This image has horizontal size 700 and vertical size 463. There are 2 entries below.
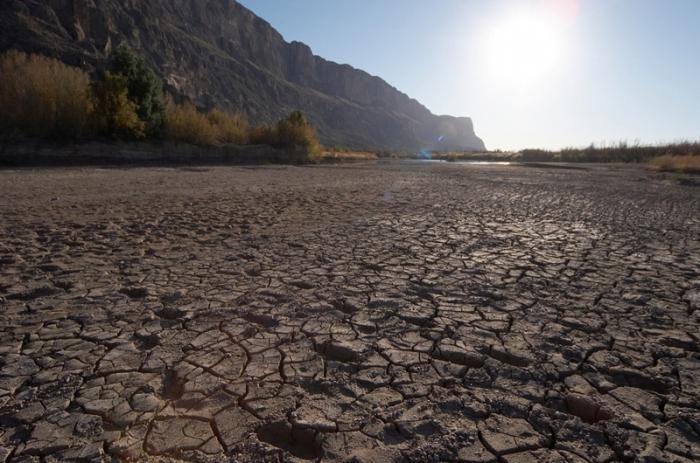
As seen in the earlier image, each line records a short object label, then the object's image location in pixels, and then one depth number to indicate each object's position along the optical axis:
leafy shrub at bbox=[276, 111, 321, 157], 26.94
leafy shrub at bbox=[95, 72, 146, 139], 17.84
